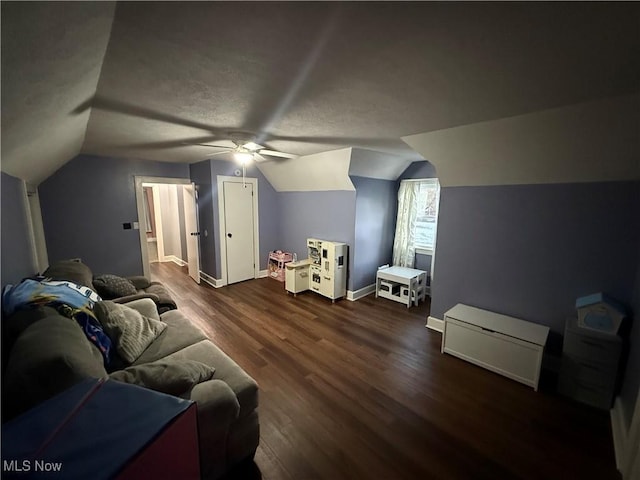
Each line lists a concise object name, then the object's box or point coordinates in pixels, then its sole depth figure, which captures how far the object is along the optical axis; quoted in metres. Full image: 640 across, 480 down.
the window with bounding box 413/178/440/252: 4.17
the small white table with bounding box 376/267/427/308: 3.92
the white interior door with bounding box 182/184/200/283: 4.97
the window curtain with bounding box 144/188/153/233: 7.83
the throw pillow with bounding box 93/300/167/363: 1.78
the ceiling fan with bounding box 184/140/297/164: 2.86
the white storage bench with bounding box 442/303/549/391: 2.25
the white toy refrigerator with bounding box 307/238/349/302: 4.09
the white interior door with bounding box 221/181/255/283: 4.73
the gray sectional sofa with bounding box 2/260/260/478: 1.04
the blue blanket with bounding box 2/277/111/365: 1.56
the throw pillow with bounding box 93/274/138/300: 2.66
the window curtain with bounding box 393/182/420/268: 4.32
